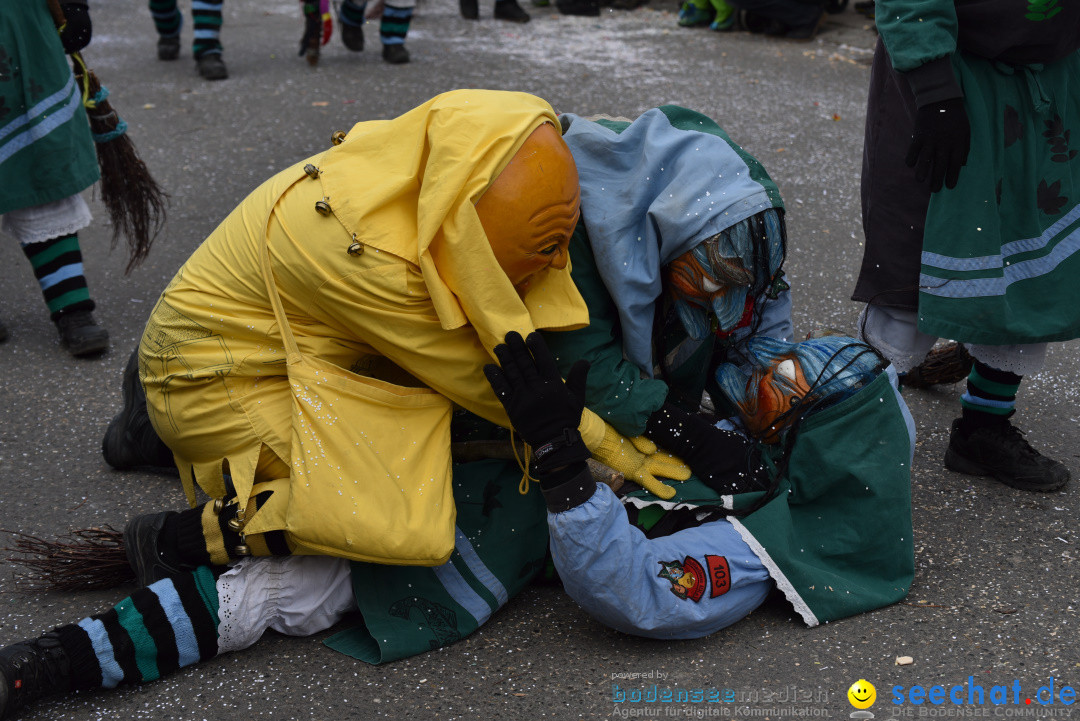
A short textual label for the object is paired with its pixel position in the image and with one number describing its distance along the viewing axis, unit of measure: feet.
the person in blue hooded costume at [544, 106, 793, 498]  6.19
